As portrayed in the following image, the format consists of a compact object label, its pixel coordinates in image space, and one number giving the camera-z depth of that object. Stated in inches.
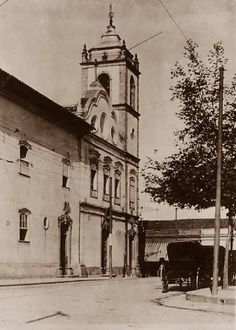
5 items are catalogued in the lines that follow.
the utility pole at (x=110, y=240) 1371.9
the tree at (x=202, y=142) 804.0
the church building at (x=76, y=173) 997.8
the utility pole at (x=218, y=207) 658.8
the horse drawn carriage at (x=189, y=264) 794.8
